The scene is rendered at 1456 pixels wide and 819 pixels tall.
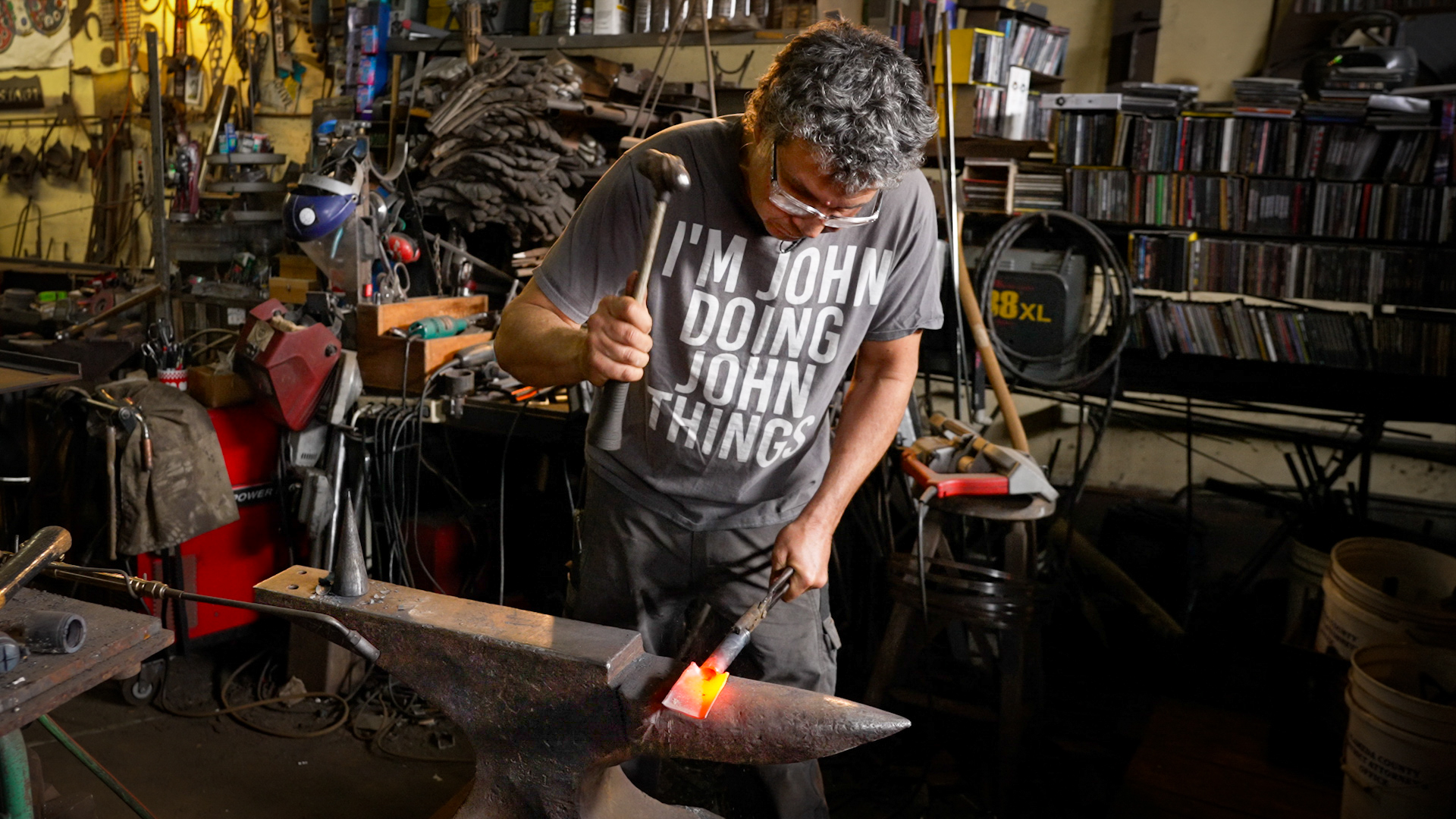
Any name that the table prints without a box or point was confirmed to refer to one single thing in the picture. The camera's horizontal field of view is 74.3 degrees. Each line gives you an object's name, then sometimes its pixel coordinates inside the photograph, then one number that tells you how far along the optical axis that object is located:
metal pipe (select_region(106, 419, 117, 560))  2.59
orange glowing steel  1.06
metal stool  2.31
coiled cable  3.09
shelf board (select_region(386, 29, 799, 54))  4.11
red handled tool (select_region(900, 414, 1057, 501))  2.27
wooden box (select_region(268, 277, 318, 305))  3.42
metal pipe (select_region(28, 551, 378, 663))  1.15
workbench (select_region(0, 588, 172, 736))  1.08
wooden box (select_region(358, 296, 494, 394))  2.94
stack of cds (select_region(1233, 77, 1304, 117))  3.08
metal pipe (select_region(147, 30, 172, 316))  4.21
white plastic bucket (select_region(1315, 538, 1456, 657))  2.01
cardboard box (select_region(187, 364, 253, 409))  2.89
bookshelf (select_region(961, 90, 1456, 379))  2.94
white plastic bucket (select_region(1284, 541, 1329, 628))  2.73
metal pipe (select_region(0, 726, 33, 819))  1.24
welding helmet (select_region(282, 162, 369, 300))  2.95
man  1.32
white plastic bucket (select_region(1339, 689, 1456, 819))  1.67
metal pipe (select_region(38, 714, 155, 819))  1.41
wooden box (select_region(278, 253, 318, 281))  3.52
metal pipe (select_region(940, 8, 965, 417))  2.66
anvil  1.07
